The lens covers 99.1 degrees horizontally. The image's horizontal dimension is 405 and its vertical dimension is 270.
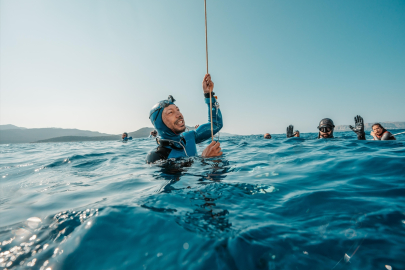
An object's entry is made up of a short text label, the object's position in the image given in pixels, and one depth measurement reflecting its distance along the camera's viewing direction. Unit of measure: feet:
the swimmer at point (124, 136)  67.81
